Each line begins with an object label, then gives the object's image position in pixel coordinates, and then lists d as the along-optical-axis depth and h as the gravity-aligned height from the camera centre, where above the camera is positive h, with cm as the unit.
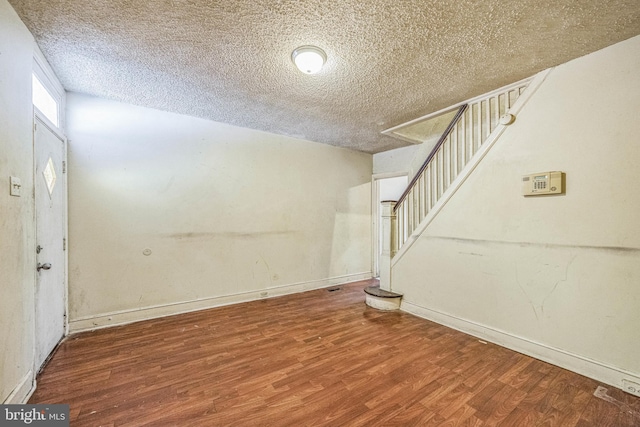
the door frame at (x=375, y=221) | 529 -24
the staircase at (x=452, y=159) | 251 +60
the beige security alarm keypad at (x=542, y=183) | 212 +24
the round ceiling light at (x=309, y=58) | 194 +120
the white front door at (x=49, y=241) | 208 -30
